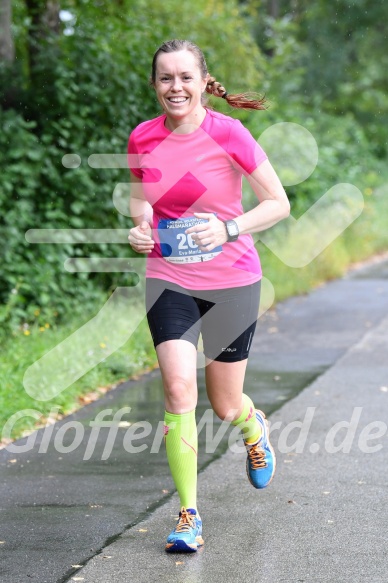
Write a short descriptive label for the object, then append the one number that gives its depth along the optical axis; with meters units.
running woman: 9.54
